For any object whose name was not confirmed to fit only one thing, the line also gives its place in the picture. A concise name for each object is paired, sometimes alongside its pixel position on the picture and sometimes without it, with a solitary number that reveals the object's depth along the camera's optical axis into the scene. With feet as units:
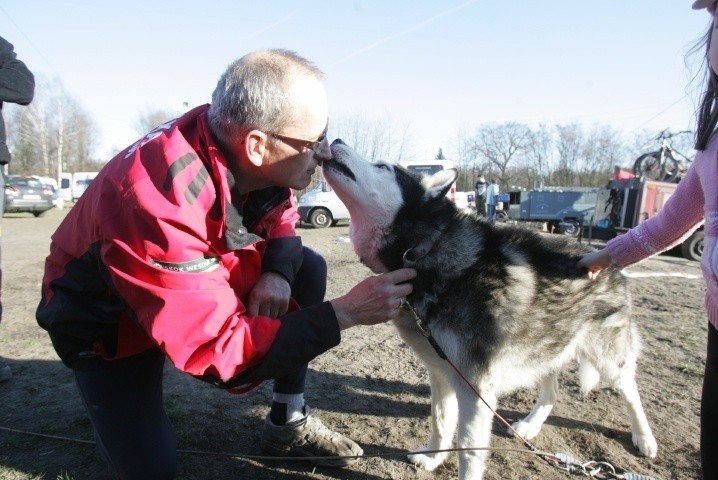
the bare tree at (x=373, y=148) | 110.15
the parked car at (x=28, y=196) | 67.10
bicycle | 52.49
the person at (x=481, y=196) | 74.57
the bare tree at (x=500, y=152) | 174.91
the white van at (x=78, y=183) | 134.41
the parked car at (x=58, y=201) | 97.26
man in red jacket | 5.54
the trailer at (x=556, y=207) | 61.36
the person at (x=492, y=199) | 71.00
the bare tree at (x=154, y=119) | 160.56
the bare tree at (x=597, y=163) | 157.69
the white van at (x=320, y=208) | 57.93
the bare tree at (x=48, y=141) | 150.51
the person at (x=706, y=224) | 5.35
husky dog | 7.57
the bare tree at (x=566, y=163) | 165.27
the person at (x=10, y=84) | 9.70
